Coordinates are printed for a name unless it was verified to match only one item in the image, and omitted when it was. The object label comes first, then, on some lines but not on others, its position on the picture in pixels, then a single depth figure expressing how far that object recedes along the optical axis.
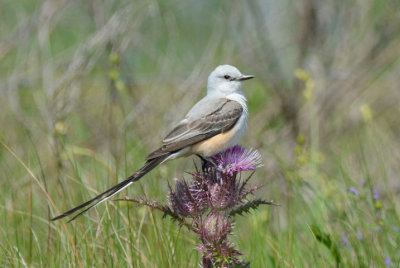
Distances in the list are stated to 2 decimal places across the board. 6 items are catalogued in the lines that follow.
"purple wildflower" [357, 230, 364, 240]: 7.54
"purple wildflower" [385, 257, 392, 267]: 6.98
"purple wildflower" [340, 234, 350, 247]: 7.71
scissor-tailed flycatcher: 7.37
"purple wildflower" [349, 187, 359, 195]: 7.76
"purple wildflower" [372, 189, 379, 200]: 7.52
